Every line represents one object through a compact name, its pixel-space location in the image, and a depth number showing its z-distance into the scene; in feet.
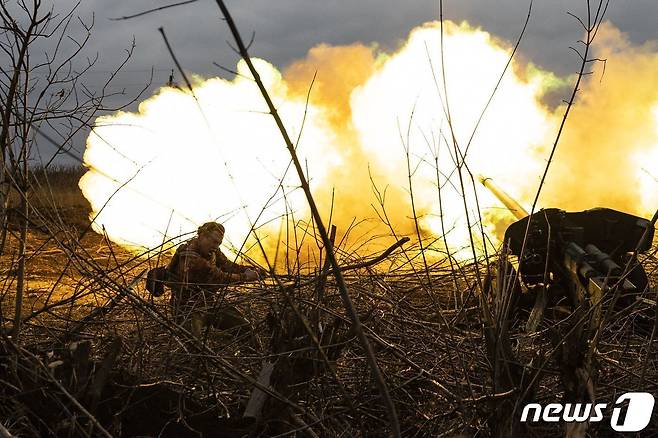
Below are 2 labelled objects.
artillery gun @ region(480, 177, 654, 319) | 20.11
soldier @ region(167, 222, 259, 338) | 18.03
